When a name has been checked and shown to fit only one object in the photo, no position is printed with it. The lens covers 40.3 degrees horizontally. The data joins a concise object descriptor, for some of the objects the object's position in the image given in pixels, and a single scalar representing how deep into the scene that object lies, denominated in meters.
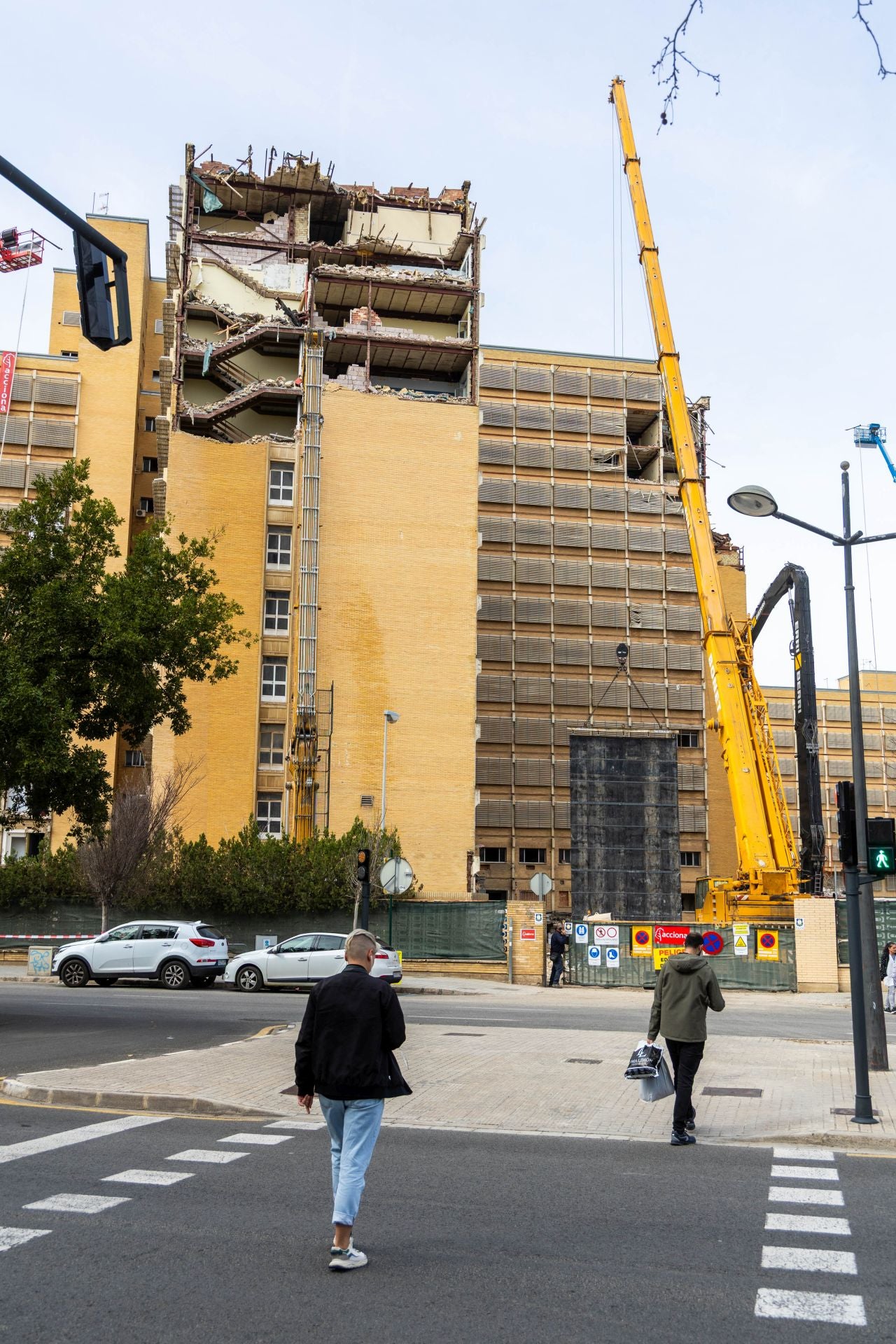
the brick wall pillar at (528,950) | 32.38
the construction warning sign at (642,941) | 30.94
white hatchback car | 26.33
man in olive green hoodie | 9.72
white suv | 26.98
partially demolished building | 45.97
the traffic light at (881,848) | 12.50
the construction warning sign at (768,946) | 31.11
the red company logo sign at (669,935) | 30.20
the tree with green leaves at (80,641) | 17.64
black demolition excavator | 35.75
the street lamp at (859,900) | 11.34
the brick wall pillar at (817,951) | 30.98
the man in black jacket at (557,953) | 31.09
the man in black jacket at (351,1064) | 6.12
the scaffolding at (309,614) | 43.88
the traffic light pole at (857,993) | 10.52
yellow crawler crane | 32.62
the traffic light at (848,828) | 11.70
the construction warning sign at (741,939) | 31.22
